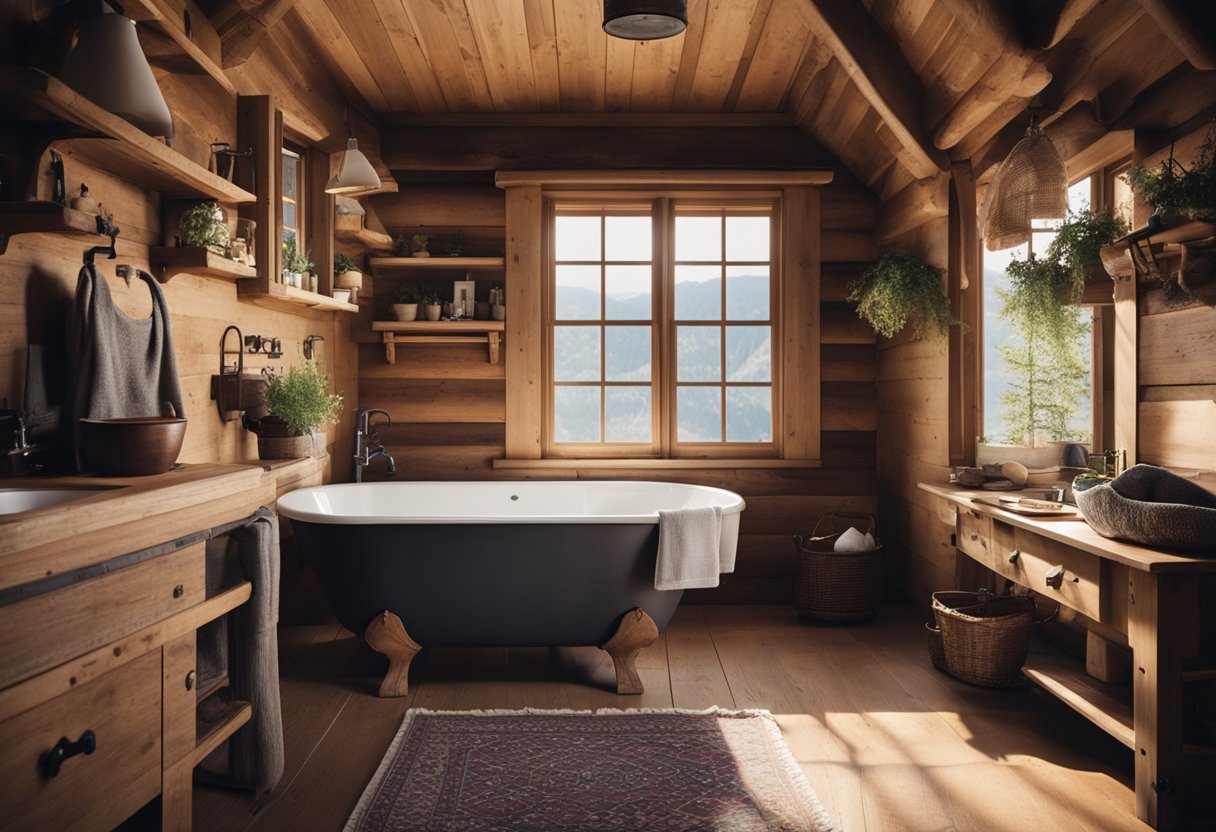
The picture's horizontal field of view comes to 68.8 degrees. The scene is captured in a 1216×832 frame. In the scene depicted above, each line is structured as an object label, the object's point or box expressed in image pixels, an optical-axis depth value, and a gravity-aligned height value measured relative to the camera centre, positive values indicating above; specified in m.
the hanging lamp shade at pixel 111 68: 2.28 +0.91
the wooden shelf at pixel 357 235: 4.34 +0.93
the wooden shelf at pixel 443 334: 4.69 +0.46
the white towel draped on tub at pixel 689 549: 3.33 -0.49
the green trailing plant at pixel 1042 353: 3.11 +0.26
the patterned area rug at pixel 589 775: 2.38 -1.06
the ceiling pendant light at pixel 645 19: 2.71 +1.25
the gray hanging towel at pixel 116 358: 2.42 +0.17
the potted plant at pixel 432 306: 4.72 +0.60
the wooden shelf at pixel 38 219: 2.13 +0.48
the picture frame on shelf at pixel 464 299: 4.75 +0.64
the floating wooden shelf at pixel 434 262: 4.72 +0.84
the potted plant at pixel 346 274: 4.34 +0.71
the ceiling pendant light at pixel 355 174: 3.82 +1.06
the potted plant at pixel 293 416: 3.58 +0.01
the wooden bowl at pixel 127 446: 2.24 -0.07
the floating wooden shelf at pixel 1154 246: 2.40 +0.51
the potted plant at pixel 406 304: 4.71 +0.61
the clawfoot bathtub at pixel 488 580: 3.30 -0.61
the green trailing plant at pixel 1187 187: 2.39 +0.64
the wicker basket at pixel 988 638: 3.28 -0.82
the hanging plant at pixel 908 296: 3.99 +0.57
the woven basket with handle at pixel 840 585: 4.26 -0.80
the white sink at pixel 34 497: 2.01 -0.18
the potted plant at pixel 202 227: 2.98 +0.65
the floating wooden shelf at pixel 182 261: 2.92 +0.52
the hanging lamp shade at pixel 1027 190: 2.86 +0.75
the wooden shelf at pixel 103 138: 1.94 +0.73
